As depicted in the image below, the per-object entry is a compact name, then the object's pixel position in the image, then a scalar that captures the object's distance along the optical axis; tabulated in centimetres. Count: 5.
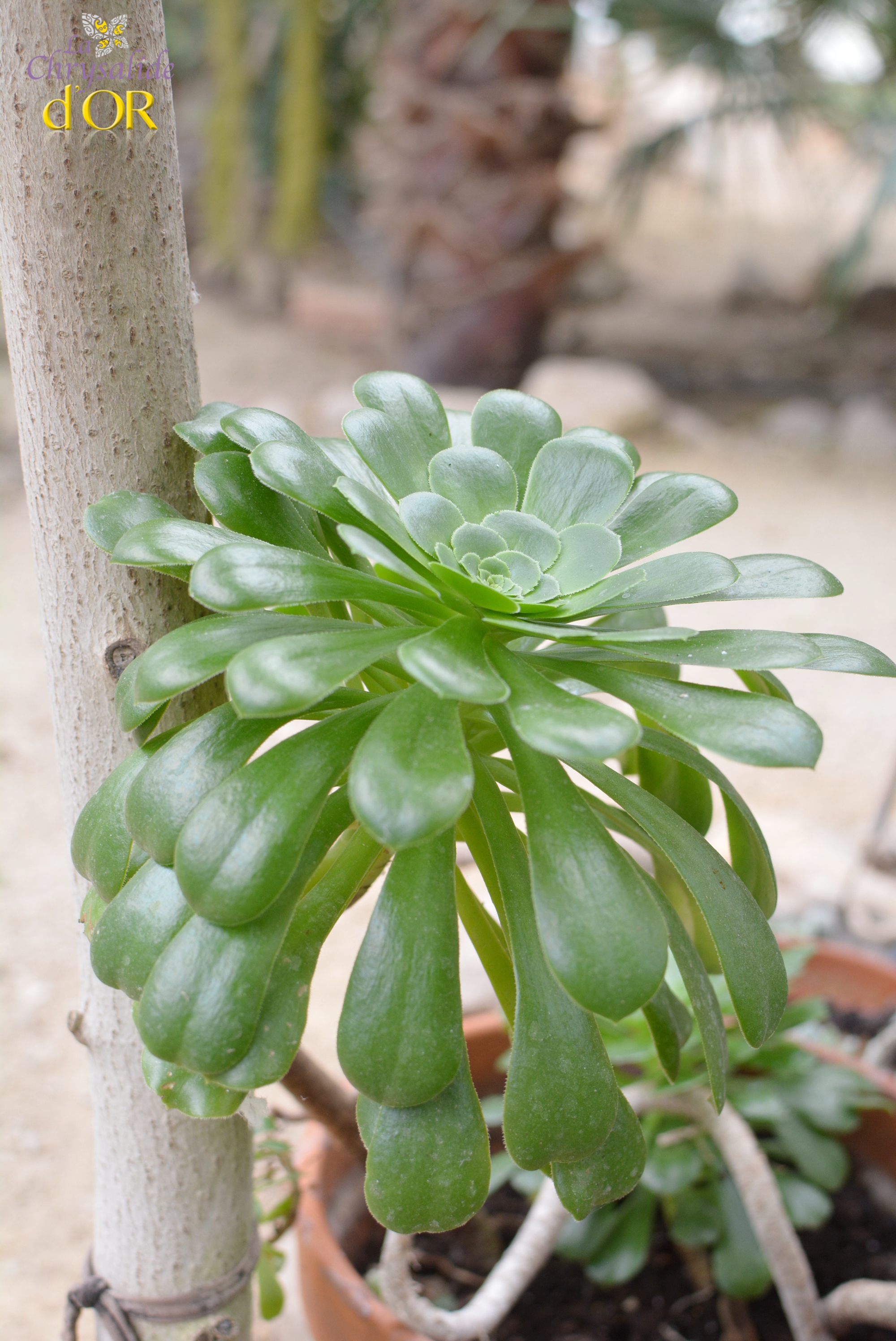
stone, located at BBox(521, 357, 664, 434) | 407
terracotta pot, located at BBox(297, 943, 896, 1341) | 89
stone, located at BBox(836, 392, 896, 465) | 432
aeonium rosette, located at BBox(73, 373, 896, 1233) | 51
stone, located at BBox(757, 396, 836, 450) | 441
